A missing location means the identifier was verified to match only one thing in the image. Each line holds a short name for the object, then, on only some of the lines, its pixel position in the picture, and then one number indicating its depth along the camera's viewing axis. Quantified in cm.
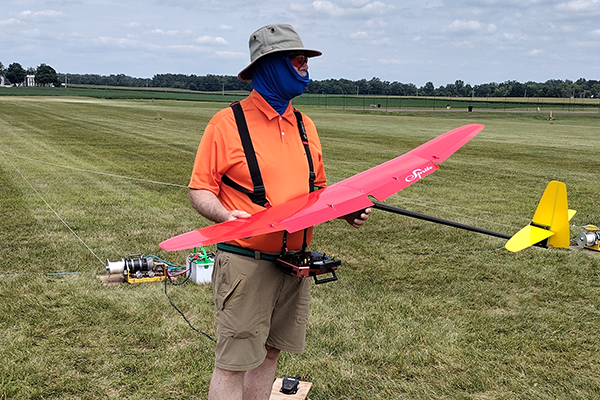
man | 260
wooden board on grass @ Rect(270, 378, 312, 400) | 361
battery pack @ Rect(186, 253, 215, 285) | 564
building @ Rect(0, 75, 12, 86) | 17175
